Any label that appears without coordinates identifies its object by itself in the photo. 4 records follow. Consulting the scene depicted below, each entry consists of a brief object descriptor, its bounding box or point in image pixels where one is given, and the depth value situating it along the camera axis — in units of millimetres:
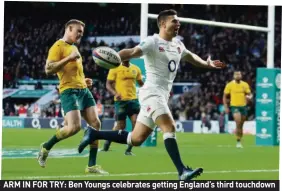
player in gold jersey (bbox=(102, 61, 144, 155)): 20281
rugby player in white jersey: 12970
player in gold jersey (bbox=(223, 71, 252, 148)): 25076
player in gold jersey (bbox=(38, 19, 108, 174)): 14595
